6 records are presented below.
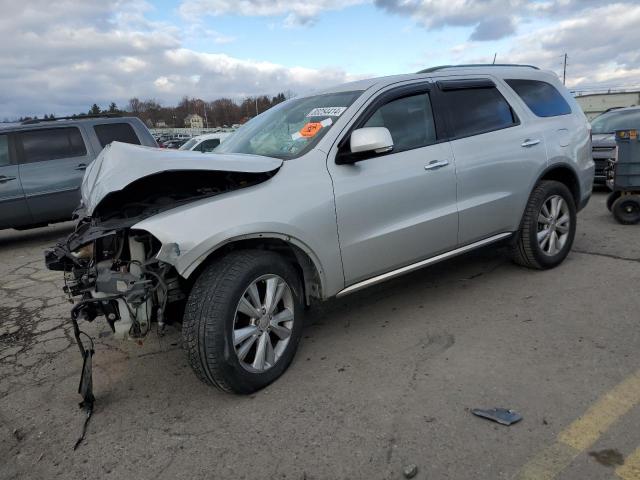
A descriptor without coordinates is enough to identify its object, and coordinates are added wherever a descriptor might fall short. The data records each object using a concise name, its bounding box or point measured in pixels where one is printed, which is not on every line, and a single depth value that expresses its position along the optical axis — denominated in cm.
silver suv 269
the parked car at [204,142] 1071
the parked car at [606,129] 859
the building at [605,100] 4072
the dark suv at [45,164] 745
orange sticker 334
